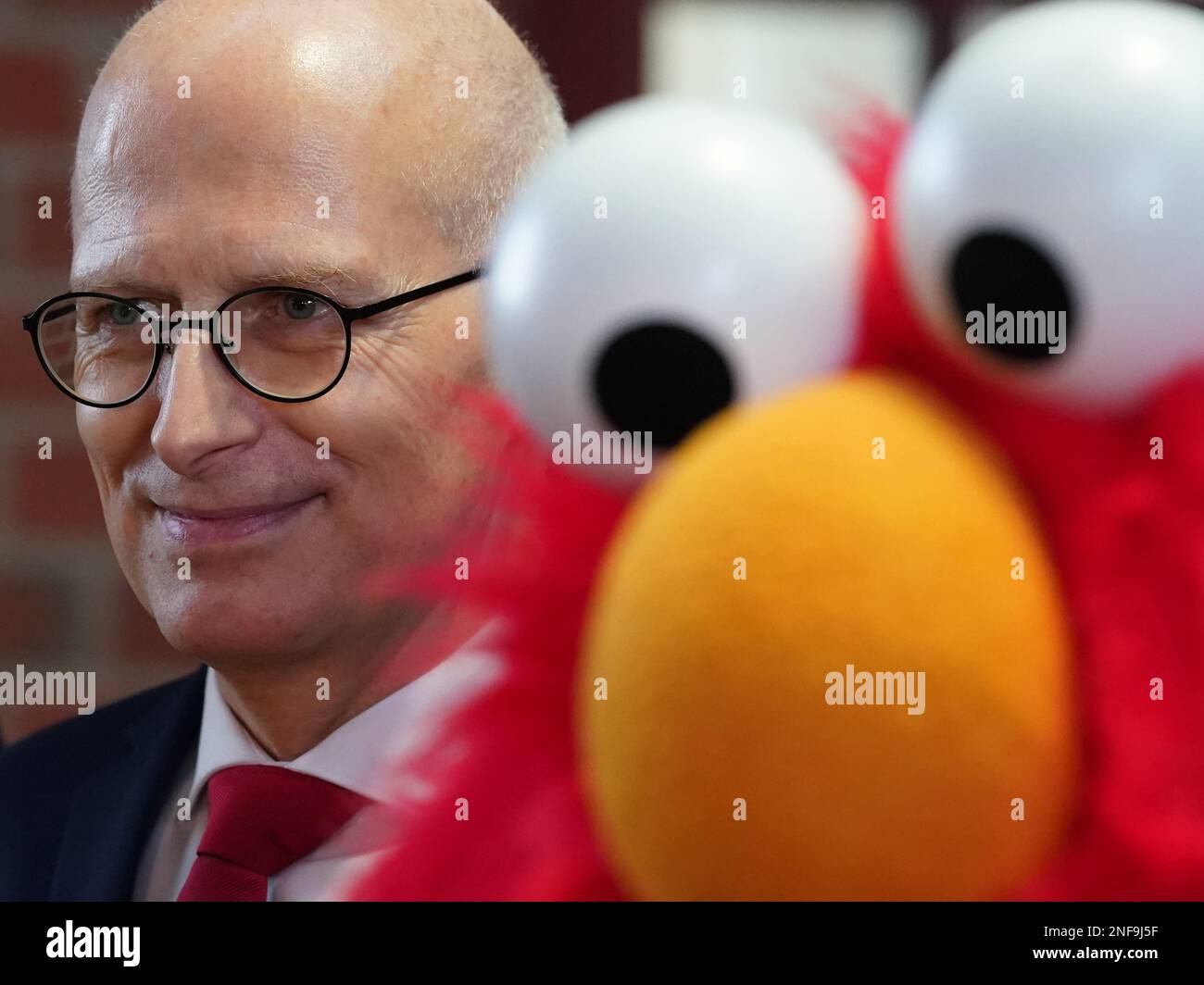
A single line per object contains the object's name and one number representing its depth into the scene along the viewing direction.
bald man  1.34
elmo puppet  1.07
